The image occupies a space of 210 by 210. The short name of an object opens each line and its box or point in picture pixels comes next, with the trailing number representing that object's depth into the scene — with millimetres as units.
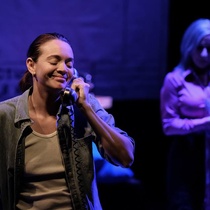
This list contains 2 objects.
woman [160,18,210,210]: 5300
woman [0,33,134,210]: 3264
